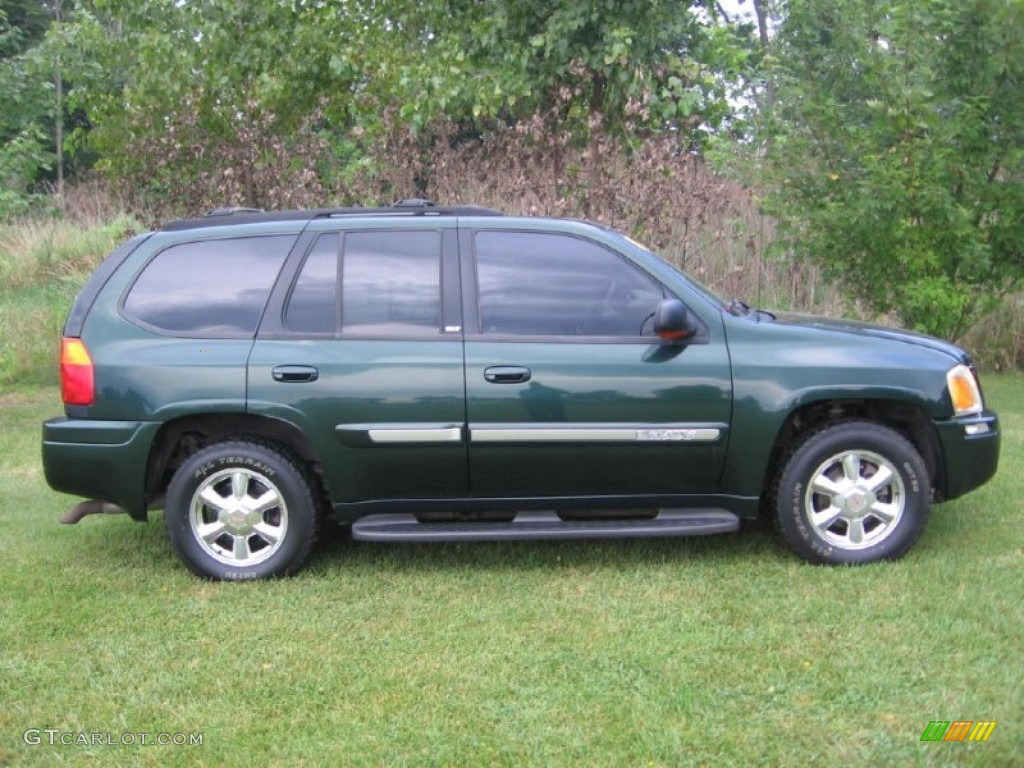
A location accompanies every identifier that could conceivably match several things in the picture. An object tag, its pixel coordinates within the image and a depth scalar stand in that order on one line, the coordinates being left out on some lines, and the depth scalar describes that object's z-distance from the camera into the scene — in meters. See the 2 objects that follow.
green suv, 4.79
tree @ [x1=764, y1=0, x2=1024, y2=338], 9.01
